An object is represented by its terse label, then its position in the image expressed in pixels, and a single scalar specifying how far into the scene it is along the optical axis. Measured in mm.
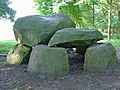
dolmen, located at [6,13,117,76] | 2708
